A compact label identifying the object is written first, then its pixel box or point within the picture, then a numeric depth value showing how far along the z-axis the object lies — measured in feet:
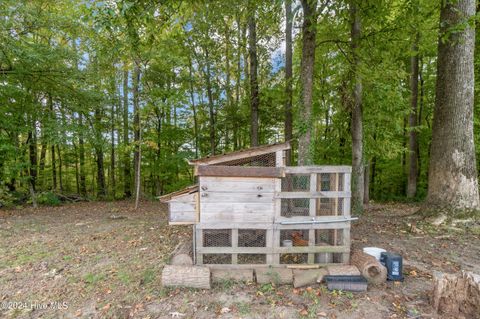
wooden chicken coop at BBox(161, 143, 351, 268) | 11.33
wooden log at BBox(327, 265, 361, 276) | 10.73
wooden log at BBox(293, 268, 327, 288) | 10.46
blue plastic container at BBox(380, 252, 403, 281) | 10.63
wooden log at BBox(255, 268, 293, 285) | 10.64
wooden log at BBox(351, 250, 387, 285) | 10.49
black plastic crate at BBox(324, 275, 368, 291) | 9.98
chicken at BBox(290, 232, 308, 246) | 12.17
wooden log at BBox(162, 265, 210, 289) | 10.36
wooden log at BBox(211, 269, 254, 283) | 10.81
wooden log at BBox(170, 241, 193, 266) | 11.49
